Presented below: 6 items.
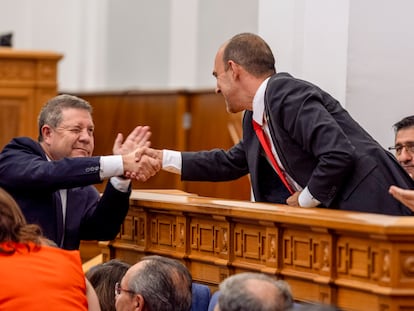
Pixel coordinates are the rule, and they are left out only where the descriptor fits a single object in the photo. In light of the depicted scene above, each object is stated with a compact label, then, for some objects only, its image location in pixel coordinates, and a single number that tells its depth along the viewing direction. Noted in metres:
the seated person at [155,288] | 7.87
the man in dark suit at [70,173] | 10.05
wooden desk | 7.16
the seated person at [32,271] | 7.75
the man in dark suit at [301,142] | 9.05
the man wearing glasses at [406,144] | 10.45
